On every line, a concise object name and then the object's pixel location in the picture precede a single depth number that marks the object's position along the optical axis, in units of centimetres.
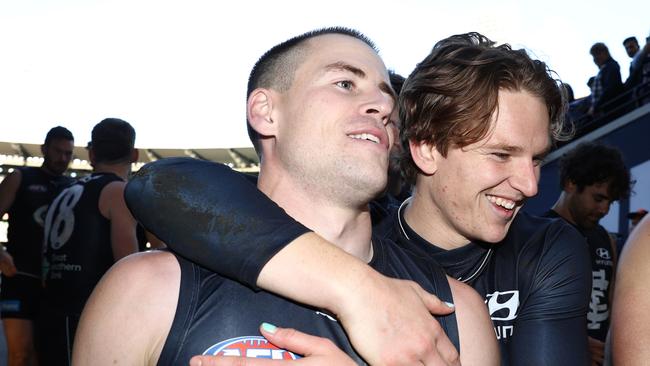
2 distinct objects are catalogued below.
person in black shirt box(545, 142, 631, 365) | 521
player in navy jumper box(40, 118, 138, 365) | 496
